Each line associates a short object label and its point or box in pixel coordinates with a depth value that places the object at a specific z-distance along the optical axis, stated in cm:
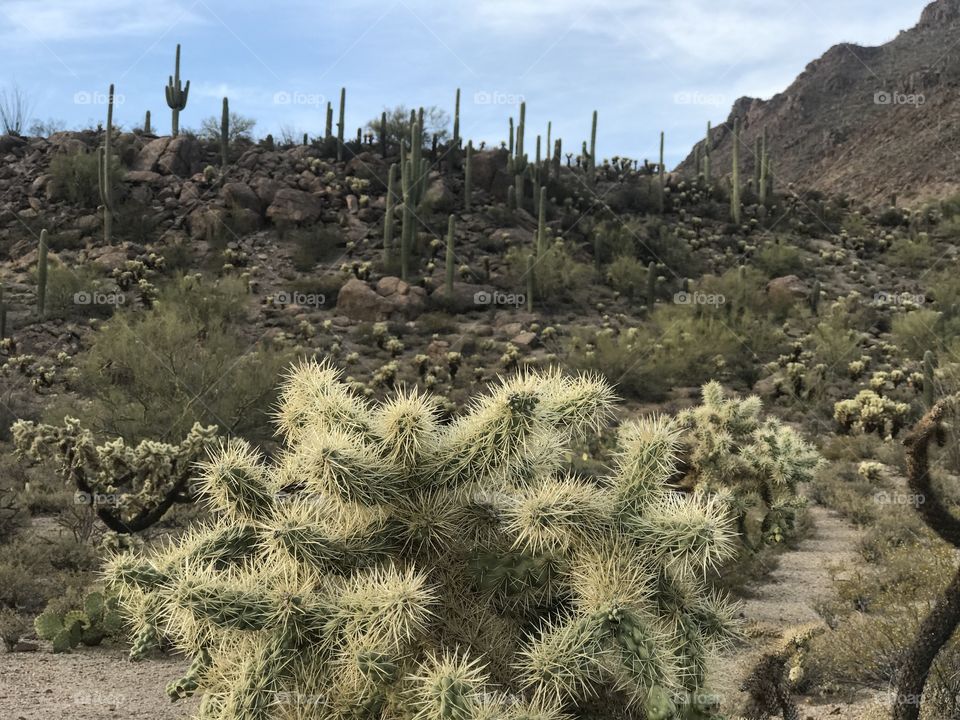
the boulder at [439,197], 3142
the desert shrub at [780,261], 3075
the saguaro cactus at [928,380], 1566
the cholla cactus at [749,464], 866
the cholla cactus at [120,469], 830
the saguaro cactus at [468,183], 3212
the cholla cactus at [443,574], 342
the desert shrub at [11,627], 654
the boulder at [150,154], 3303
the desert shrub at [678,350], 2091
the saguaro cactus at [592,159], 3628
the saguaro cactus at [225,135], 3256
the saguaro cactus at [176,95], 3388
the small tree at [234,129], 3691
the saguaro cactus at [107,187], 2842
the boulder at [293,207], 3059
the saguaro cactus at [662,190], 3609
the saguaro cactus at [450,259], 2627
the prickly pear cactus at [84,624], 644
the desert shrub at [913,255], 3284
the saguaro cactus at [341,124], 3469
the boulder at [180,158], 3278
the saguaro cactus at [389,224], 2826
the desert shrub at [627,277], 2878
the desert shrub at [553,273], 2773
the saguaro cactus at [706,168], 3749
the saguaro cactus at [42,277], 2382
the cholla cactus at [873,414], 1692
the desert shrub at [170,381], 1147
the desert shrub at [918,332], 2375
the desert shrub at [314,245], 2844
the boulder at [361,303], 2531
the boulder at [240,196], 3078
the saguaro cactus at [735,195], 3428
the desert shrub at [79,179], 3097
